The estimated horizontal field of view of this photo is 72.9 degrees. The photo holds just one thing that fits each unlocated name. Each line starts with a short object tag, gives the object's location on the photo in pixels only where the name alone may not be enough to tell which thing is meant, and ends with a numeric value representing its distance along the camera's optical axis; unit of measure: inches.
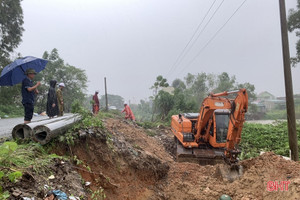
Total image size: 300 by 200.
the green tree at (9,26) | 806.0
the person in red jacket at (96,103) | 545.9
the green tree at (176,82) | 2085.4
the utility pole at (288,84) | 269.1
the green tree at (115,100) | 3316.9
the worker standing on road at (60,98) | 289.0
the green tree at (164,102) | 986.1
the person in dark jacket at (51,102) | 271.0
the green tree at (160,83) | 1080.8
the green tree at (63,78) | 974.4
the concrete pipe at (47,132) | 144.2
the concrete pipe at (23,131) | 147.6
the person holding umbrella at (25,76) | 212.4
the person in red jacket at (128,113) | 600.1
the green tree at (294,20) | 687.1
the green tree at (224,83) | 1462.8
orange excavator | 253.4
